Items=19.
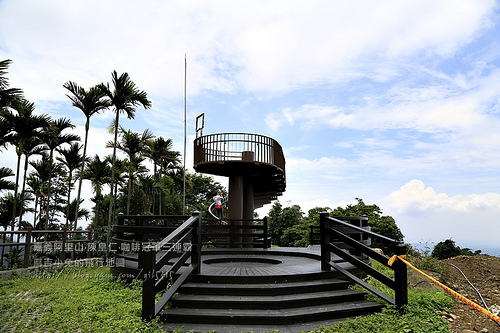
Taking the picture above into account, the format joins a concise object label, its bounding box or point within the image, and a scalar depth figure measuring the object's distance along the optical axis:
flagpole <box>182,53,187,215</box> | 16.92
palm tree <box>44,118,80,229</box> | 18.05
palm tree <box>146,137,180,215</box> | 23.16
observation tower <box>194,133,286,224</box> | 12.85
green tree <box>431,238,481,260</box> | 12.60
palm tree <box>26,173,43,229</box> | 24.48
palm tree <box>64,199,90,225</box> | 26.64
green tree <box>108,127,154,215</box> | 20.77
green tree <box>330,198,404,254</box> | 22.73
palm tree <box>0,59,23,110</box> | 10.30
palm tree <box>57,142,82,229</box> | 21.36
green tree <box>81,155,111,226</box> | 22.09
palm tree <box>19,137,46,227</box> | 18.31
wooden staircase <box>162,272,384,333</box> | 4.24
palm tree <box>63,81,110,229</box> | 17.11
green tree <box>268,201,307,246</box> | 25.88
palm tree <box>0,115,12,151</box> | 14.82
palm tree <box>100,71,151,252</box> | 17.28
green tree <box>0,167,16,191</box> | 19.70
